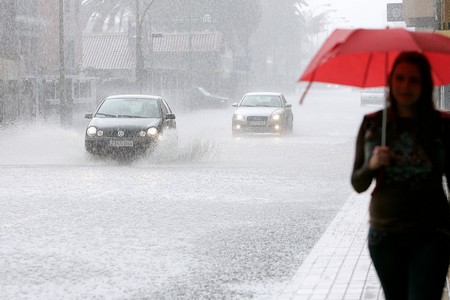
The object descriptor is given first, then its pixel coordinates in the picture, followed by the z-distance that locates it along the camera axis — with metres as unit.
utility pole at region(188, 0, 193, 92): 72.21
